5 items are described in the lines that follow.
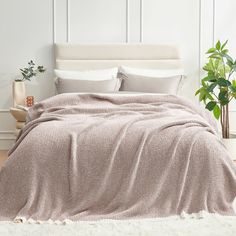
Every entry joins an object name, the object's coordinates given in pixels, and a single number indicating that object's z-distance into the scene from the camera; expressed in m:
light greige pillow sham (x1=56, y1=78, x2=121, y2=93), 5.86
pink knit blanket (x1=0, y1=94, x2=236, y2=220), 3.79
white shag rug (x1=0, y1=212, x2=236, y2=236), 3.48
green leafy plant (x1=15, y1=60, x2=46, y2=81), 6.38
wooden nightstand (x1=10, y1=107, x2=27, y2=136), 6.11
